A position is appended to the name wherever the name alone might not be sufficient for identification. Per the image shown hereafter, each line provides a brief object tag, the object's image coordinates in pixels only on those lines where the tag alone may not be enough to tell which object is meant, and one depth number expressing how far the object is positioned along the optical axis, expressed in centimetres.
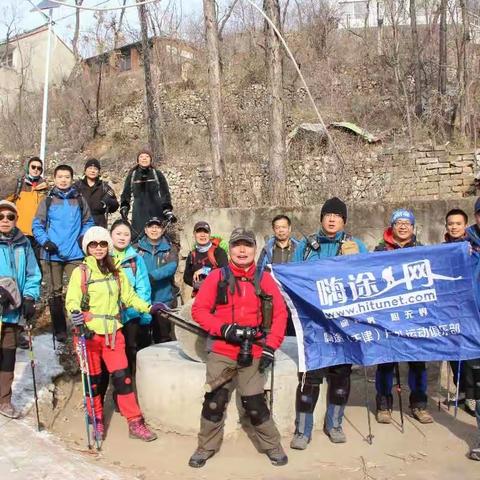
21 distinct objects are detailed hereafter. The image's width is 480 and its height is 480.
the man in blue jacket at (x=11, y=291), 509
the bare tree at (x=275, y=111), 1235
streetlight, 1341
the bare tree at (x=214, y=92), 1305
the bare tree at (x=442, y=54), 2089
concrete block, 514
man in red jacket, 461
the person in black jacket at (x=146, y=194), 777
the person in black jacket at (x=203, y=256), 670
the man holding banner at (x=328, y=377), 498
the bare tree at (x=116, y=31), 3212
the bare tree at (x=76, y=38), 3268
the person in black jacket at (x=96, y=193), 717
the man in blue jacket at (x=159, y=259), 643
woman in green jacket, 497
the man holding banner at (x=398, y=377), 539
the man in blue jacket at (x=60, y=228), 653
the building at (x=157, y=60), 2855
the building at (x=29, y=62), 3425
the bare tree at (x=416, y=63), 2111
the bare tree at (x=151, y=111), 2047
